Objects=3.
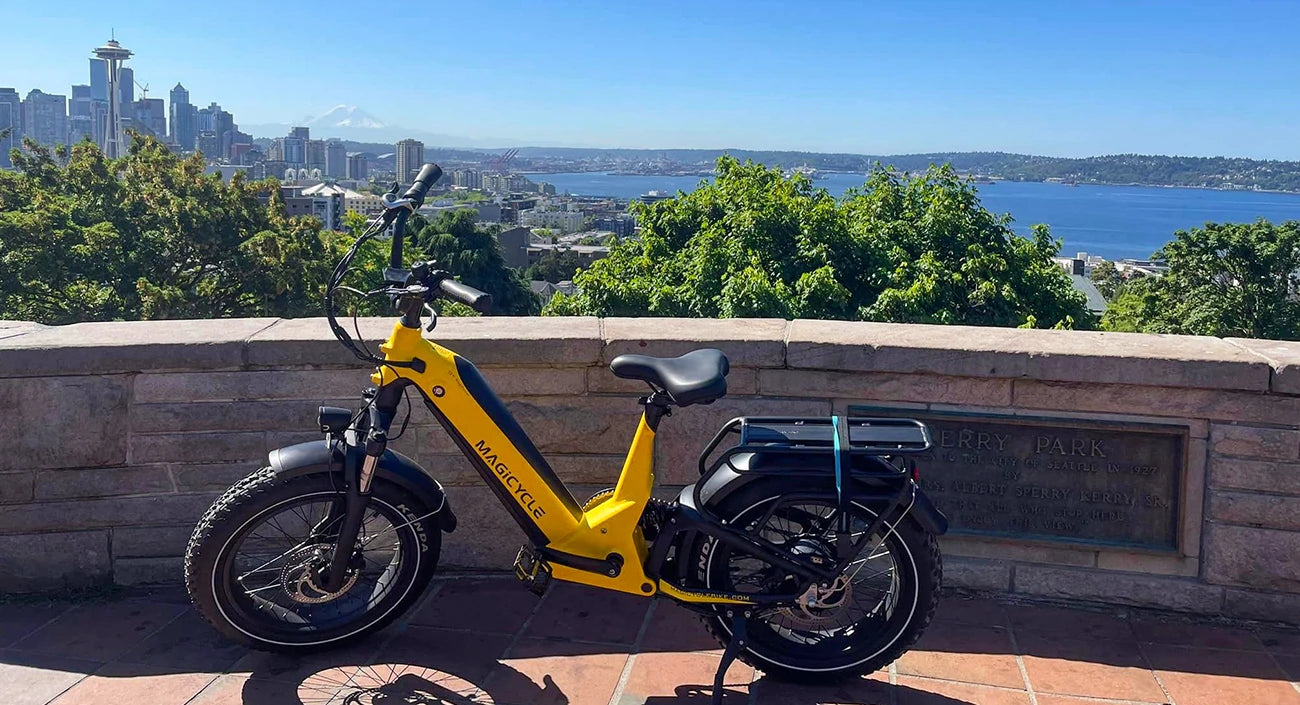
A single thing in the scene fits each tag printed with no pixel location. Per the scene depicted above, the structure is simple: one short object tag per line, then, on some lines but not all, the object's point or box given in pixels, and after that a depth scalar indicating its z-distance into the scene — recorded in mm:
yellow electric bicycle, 3033
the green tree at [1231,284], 30391
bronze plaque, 3676
